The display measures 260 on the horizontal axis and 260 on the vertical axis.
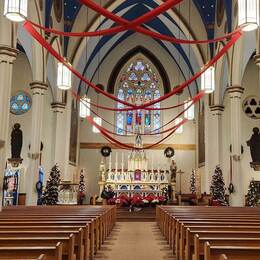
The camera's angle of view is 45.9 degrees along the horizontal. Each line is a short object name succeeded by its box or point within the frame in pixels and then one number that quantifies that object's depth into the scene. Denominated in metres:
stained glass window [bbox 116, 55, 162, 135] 21.22
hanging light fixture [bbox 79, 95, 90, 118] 12.29
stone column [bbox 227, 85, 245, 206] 11.78
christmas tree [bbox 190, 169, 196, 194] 18.60
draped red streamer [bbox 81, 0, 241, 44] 5.62
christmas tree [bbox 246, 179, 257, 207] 13.96
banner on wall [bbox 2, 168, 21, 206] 15.27
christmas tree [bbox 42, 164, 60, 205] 13.16
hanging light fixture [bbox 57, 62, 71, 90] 9.64
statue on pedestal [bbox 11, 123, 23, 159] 16.52
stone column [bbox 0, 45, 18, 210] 8.54
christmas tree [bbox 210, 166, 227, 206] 13.65
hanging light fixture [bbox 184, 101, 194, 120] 12.54
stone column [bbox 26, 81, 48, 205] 11.70
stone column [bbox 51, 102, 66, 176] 15.38
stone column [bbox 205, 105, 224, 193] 15.29
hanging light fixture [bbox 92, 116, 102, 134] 16.17
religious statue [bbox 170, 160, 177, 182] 18.02
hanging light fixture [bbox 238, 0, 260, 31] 6.14
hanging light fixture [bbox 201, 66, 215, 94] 9.74
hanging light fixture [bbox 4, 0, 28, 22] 6.12
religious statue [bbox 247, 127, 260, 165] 16.54
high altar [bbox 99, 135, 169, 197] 16.95
